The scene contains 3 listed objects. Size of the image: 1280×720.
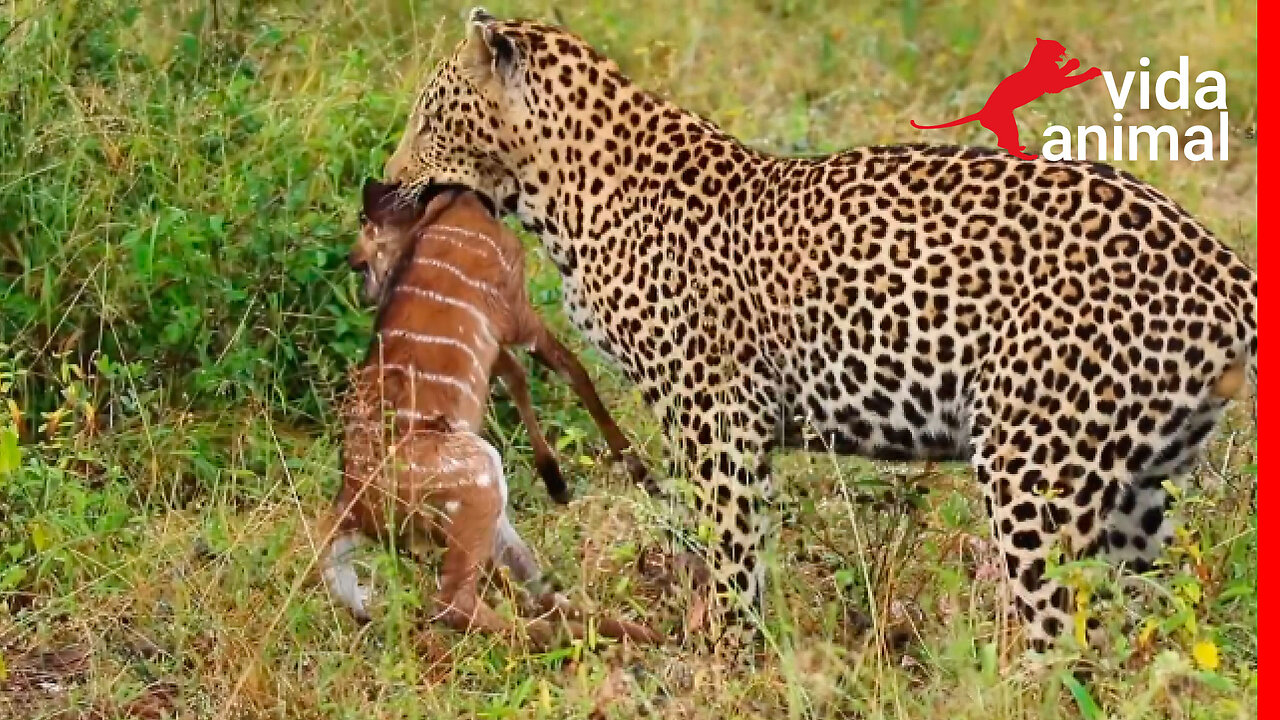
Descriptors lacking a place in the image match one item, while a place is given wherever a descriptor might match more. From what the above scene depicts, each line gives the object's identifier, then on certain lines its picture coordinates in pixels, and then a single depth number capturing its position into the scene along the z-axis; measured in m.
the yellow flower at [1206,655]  9.66
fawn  11.91
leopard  11.09
